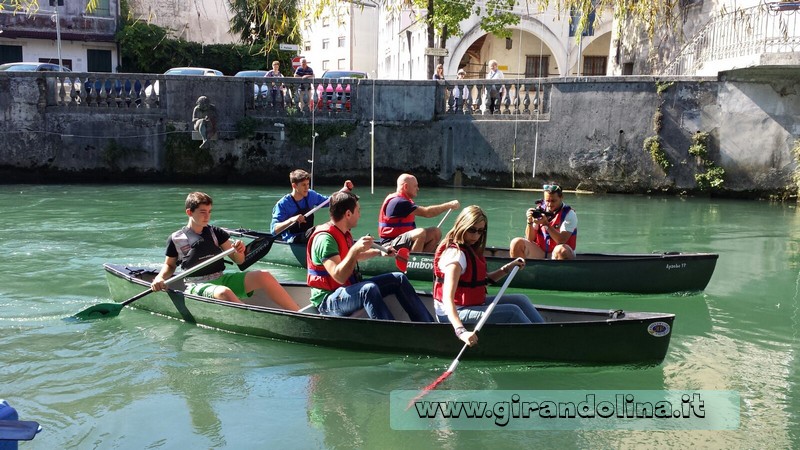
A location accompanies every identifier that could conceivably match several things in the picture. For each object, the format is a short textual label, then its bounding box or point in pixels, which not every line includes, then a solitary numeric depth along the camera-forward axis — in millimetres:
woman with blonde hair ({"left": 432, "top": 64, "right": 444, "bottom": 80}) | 20125
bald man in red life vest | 9375
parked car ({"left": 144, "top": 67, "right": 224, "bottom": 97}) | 23312
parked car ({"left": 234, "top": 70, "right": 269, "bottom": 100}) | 19656
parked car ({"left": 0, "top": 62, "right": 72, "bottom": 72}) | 22734
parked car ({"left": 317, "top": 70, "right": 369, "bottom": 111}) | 19609
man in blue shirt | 10055
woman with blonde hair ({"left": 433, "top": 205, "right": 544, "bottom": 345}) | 5859
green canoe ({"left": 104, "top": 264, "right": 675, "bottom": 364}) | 6359
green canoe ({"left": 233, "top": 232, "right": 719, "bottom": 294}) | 9008
